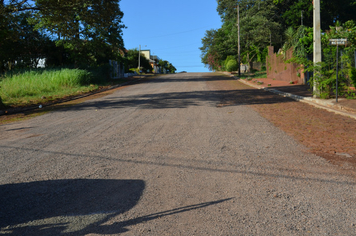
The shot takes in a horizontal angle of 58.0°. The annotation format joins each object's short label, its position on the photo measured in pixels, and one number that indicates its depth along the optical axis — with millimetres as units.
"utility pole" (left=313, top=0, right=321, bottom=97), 13234
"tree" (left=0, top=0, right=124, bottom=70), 15031
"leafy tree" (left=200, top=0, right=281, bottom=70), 37303
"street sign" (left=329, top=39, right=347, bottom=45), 11297
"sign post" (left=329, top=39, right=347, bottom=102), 11297
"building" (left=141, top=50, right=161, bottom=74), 103188
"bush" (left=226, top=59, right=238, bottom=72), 42344
